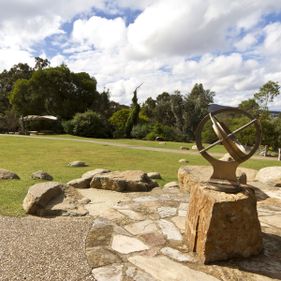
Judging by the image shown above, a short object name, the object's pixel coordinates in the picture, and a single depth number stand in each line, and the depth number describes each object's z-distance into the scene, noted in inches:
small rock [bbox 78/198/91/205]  250.3
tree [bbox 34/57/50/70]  2174.5
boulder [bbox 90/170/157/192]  294.0
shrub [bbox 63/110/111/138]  1325.0
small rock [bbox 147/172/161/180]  383.6
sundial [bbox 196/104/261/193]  165.5
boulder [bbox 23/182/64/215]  225.6
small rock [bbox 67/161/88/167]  494.2
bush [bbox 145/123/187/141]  1303.2
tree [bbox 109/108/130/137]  1456.0
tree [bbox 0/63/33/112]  2107.5
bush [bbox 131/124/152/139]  1349.7
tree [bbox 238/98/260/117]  1166.2
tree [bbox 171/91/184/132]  1592.0
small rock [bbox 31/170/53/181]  350.1
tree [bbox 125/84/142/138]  1401.3
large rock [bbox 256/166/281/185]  335.0
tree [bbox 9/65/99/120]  1524.4
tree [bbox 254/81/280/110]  1146.7
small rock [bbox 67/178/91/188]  308.5
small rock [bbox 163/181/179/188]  325.2
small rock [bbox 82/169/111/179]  318.7
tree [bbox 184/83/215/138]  1555.1
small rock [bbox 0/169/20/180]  340.3
